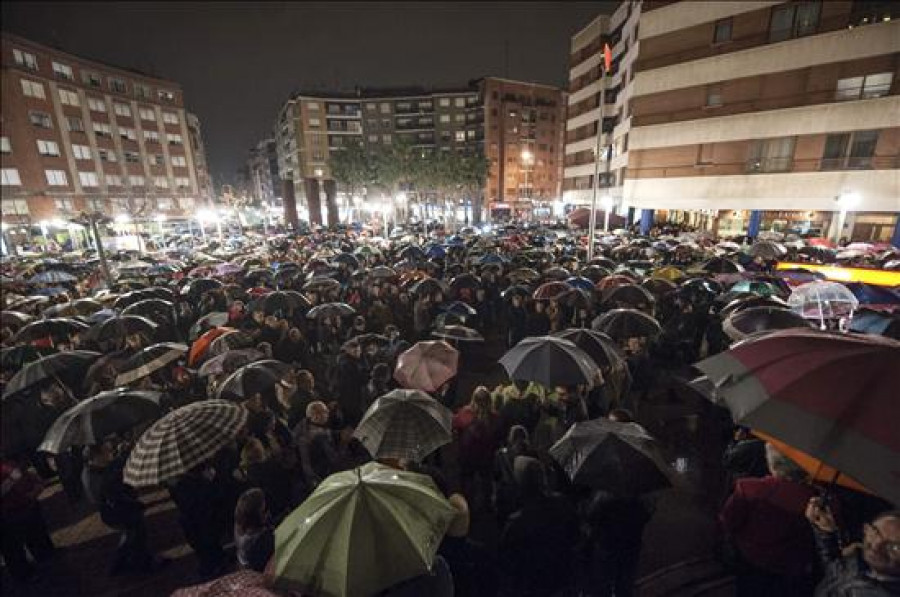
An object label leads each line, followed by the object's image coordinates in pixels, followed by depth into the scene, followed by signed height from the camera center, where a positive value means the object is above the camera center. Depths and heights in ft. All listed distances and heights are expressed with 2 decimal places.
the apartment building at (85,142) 149.89 +25.76
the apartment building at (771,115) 77.15 +15.03
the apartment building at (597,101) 131.81 +33.70
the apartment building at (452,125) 281.95 +47.99
